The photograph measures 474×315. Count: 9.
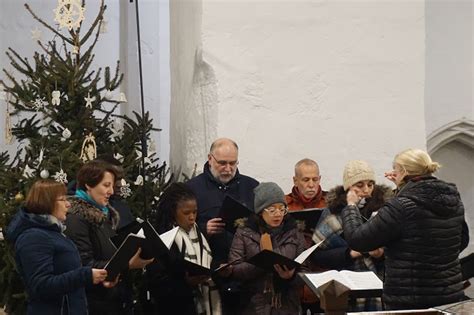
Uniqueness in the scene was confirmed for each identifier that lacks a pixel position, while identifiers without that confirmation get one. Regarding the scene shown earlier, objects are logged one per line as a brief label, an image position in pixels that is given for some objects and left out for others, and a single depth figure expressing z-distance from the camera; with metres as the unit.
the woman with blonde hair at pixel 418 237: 9.80
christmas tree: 13.16
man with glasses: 12.66
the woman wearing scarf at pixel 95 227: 10.33
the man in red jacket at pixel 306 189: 12.59
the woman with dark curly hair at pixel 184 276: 11.56
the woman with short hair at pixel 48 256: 9.27
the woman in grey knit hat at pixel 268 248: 11.19
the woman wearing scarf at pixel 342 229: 11.55
